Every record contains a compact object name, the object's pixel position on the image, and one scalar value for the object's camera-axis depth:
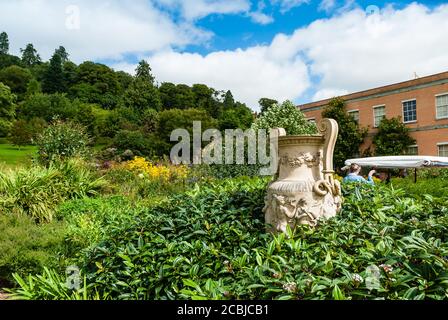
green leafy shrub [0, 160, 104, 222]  8.32
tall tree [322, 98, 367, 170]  25.53
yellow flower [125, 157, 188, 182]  12.39
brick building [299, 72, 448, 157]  21.67
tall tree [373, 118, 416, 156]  23.12
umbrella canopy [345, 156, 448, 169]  13.37
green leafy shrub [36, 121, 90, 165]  13.27
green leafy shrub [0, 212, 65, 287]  5.26
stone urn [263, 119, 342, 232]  4.27
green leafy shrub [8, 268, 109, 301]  3.55
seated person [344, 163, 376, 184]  7.65
